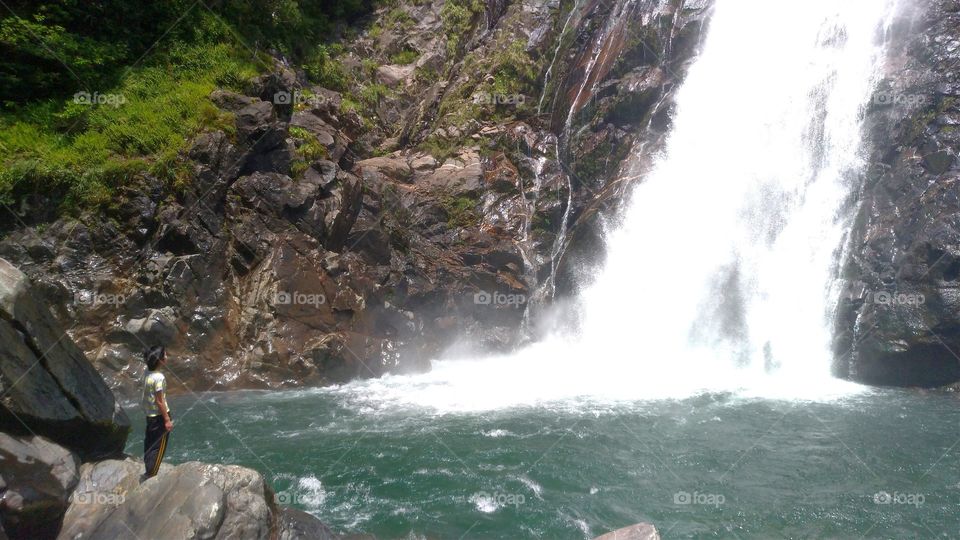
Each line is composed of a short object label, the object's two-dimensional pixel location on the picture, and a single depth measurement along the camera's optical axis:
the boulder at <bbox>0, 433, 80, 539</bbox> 5.82
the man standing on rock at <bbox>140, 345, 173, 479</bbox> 6.92
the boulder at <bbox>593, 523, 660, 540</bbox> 6.57
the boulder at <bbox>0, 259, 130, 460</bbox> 6.38
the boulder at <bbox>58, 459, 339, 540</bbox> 5.93
